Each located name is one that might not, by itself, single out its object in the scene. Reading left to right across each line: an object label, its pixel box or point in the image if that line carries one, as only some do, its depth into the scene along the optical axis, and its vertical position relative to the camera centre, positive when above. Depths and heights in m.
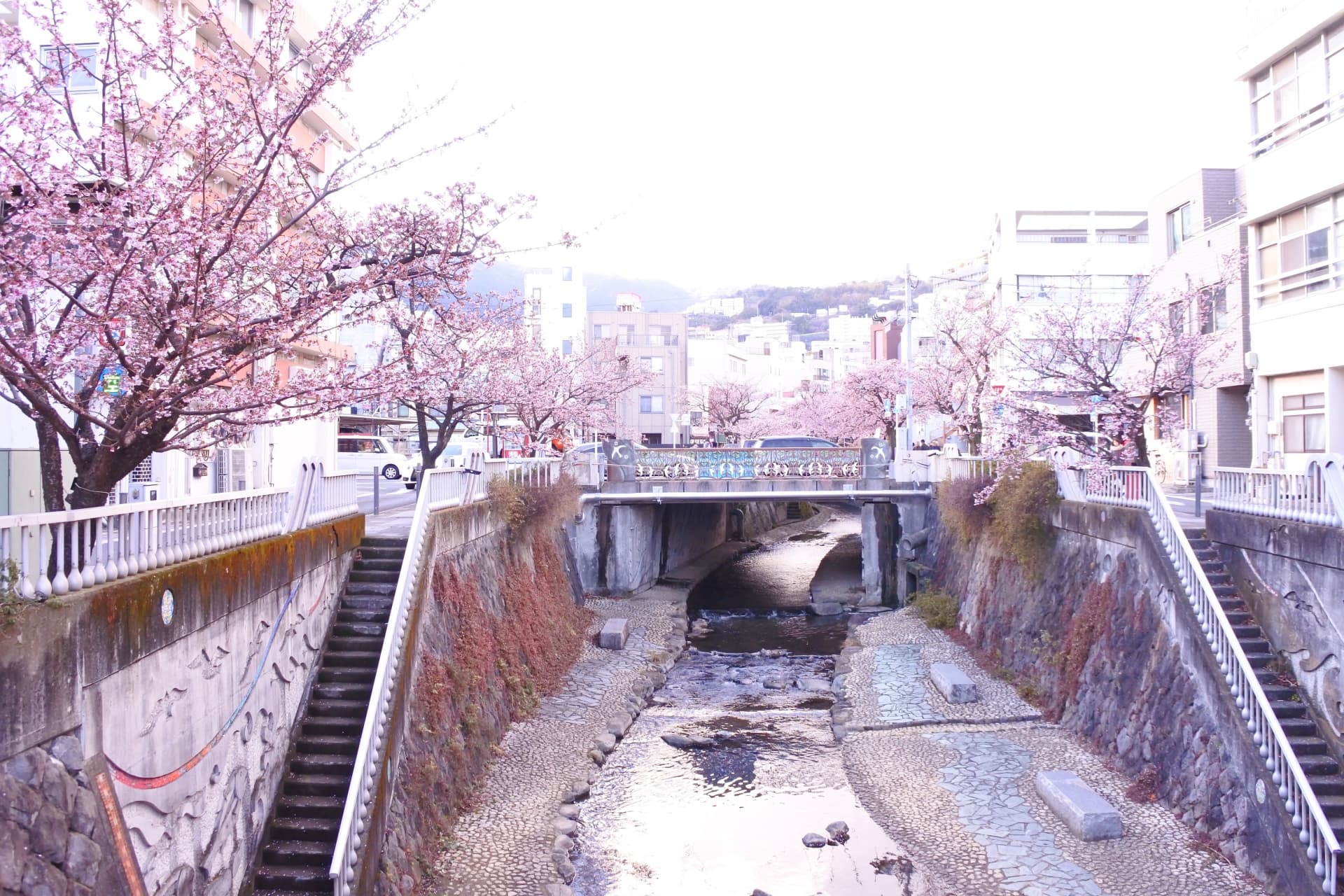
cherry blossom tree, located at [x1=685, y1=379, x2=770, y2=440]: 67.56 +3.65
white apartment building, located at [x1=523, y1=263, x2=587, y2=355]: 72.88 +12.51
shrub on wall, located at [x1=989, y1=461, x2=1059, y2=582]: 20.08 -1.57
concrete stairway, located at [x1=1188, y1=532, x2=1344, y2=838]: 10.55 -3.33
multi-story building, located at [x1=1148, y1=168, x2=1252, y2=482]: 27.08 +4.31
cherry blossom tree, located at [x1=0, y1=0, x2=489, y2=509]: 7.78 +1.97
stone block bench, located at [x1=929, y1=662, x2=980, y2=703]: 19.14 -5.06
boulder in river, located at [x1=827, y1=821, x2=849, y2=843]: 14.01 -5.88
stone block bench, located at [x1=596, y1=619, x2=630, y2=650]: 24.33 -4.87
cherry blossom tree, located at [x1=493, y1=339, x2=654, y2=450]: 26.56 +2.09
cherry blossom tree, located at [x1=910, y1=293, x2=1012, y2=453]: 30.84 +3.09
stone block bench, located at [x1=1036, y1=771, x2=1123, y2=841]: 12.59 -5.15
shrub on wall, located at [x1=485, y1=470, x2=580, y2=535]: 20.98 -1.18
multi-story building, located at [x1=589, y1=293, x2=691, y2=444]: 70.62 +6.66
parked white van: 40.28 -0.08
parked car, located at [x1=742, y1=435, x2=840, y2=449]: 42.97 +0.35
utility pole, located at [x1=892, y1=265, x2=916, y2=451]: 35.09 +2.64
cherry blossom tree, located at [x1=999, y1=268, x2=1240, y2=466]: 18.03 +1.60
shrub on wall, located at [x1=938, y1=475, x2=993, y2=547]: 24.06 -1.74
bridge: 31.33 -1.30
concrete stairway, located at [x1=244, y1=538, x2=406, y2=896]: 10.02 -3.52
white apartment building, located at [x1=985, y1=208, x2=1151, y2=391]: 41.38 +8.73
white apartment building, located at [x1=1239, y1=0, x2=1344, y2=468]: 18.11 +4.29
